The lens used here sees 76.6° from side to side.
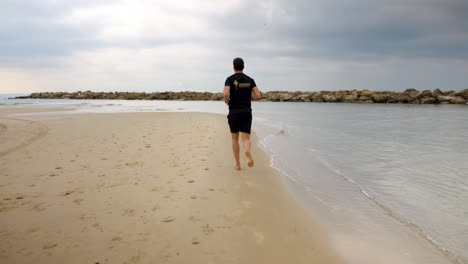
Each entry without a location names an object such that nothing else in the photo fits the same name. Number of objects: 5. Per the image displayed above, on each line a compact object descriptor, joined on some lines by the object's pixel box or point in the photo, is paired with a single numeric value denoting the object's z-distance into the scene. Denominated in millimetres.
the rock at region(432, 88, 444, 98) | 45141
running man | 6461
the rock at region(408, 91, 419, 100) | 46469
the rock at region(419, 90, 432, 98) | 45931
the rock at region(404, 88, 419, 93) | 50525
